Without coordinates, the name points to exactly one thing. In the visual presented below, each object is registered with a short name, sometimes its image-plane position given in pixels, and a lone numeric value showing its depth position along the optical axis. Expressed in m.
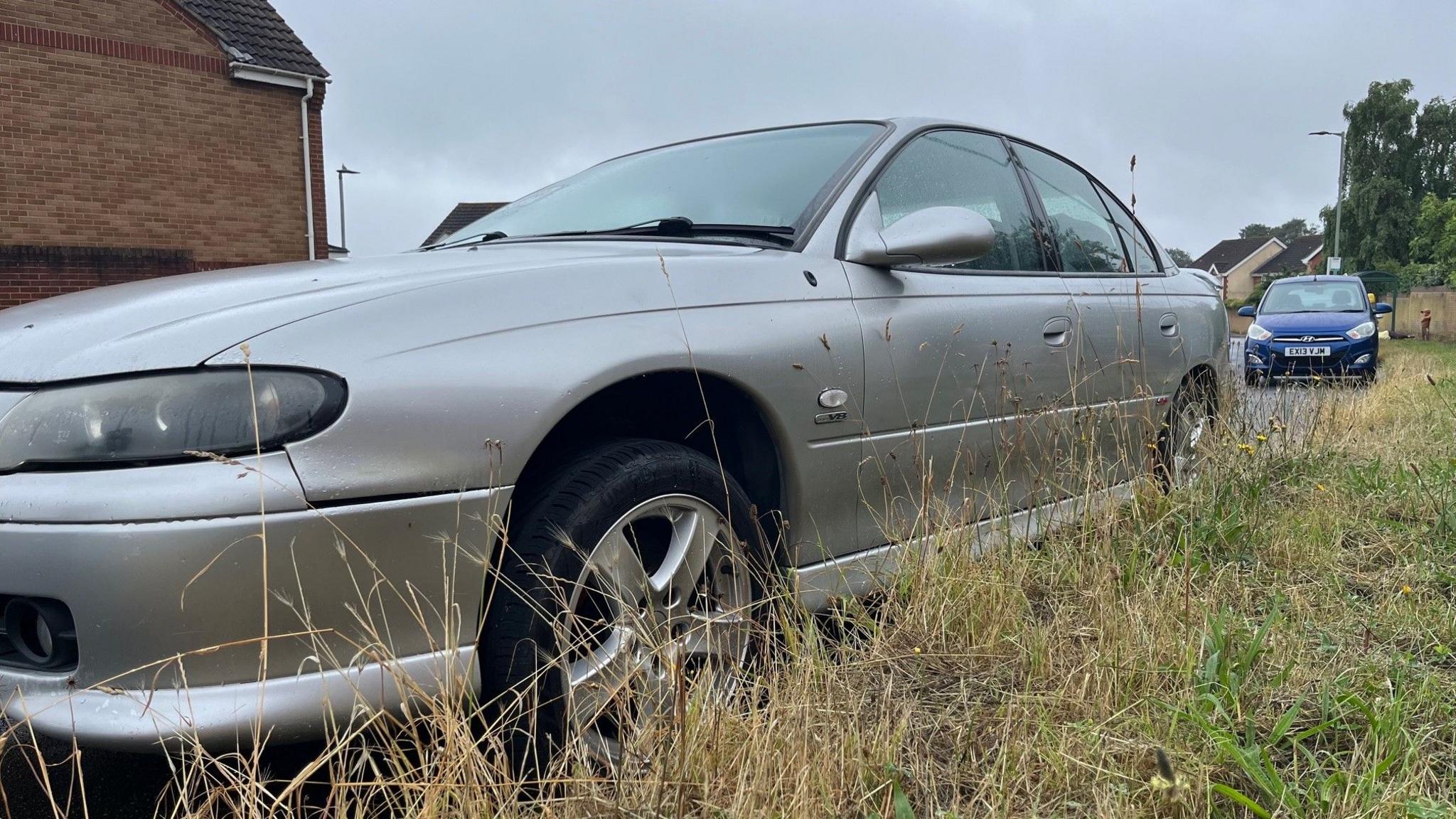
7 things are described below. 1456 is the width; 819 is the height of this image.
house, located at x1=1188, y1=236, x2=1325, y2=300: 76.06
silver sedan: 1.53
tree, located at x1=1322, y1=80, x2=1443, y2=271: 47.91
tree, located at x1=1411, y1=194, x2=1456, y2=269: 35.02
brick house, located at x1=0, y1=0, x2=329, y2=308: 12.77
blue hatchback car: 12.47
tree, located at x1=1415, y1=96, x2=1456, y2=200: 47.72
